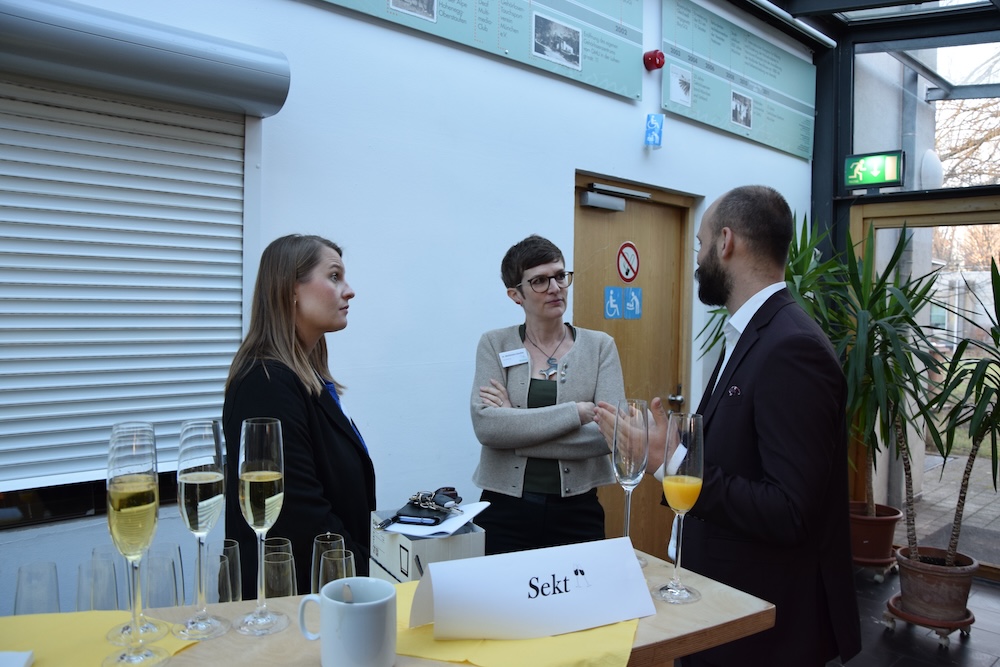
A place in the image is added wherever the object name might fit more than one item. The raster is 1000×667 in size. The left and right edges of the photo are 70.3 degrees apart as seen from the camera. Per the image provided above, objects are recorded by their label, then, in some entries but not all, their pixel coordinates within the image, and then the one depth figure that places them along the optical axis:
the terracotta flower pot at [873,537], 4.51
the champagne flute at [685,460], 1.25
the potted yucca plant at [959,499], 3.61
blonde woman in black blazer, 1.55
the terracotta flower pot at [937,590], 3.70
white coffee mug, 0.88
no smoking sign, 4.01
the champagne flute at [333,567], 1.03
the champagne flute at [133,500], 0.94
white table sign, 1.01
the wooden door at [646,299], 3.80
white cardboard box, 1.58
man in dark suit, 1.49
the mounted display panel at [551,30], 2.87
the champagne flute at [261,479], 1.07
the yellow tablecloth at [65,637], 0.95
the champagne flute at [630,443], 1.27
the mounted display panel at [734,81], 4.14
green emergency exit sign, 5.09
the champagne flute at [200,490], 1.03
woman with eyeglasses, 2.29
